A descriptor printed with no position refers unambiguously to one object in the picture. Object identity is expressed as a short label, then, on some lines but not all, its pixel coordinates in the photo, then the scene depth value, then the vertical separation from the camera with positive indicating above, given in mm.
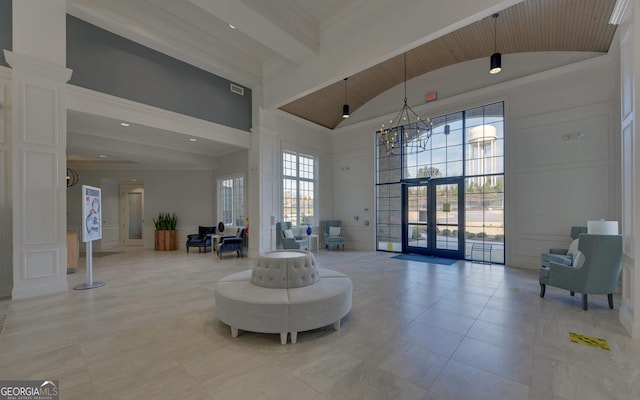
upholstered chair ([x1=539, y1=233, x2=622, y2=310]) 3627 -966
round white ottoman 2828 -1103
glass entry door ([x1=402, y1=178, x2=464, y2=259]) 7500 -574
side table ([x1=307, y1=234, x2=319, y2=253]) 8970 -1378
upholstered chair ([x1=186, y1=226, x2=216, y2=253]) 8922 -1317
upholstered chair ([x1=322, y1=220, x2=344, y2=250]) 9250 -1231
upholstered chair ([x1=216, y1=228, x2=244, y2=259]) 7625 -1330
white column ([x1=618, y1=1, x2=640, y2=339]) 2963 +326
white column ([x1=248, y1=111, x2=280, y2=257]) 7684 +348
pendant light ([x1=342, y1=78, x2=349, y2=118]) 7417 +2473
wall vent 7416 +3133
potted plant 9594 -1238
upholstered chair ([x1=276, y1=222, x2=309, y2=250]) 7844 -1199
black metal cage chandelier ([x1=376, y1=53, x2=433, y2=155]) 5453 +1547
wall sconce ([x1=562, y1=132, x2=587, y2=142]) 5684 +1355
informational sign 4918 -244
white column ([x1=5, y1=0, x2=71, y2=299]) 4195 +901
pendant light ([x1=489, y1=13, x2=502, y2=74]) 5074 +2669
